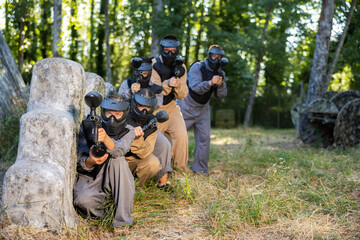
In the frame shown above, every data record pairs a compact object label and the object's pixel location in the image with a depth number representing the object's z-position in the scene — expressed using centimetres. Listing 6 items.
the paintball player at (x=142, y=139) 451
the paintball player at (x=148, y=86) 514
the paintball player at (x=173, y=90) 571
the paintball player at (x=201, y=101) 641
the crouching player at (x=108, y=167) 391
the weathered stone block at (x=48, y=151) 339
